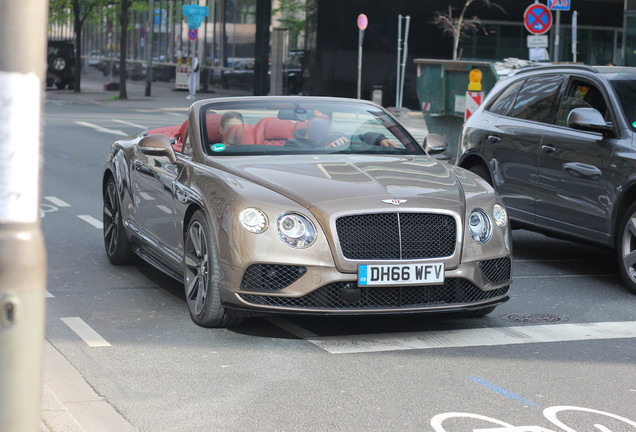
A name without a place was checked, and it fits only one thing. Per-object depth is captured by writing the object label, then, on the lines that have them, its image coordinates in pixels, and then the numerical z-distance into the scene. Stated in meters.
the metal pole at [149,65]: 45.56
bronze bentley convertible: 6.56
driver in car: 7.95
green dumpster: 20.38
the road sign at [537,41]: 20.67
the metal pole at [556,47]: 20.50
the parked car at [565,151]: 8.80
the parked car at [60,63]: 52.69
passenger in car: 7.84
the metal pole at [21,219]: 2.88
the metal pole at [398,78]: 38.05
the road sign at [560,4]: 19.28
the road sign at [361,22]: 33.19
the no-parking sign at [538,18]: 19.95
